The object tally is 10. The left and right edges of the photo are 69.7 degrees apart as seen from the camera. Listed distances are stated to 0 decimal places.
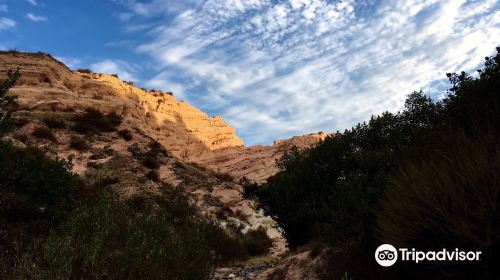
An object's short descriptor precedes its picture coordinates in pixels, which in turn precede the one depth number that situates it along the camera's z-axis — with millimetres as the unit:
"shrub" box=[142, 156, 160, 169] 28714
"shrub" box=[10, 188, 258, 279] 5723
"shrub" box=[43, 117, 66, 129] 29403
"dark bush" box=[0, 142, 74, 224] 9961
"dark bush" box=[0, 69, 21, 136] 9968
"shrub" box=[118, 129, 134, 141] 32438
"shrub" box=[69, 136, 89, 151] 27425
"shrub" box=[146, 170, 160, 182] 26297
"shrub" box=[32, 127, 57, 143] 27147
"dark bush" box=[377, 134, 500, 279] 5023
